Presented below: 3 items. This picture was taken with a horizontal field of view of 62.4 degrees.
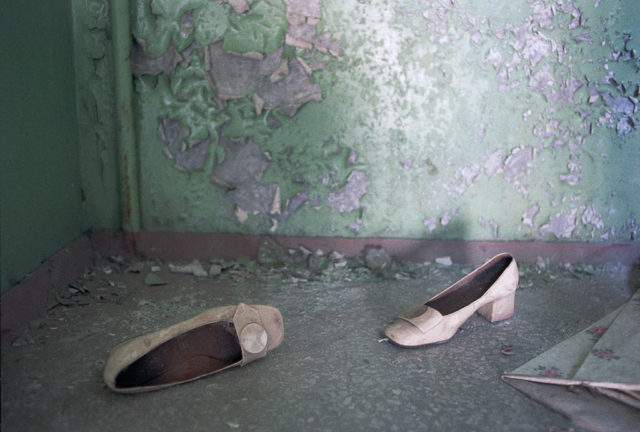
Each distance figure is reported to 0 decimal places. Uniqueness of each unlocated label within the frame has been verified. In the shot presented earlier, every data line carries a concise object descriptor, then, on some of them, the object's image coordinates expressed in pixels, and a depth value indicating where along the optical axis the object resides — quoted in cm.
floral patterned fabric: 134
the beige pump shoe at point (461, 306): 156
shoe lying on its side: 133
